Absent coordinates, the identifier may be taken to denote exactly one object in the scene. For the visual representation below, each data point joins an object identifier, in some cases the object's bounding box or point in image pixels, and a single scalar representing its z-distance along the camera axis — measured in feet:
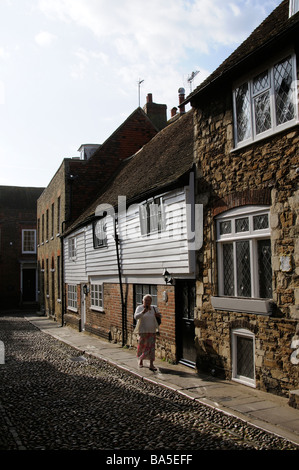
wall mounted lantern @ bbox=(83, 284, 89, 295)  59.67
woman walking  32.96
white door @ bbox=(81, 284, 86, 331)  62.69
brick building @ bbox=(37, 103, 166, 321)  72.54
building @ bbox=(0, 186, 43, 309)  120.88
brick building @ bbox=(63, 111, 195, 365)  33.17
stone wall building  23.12
